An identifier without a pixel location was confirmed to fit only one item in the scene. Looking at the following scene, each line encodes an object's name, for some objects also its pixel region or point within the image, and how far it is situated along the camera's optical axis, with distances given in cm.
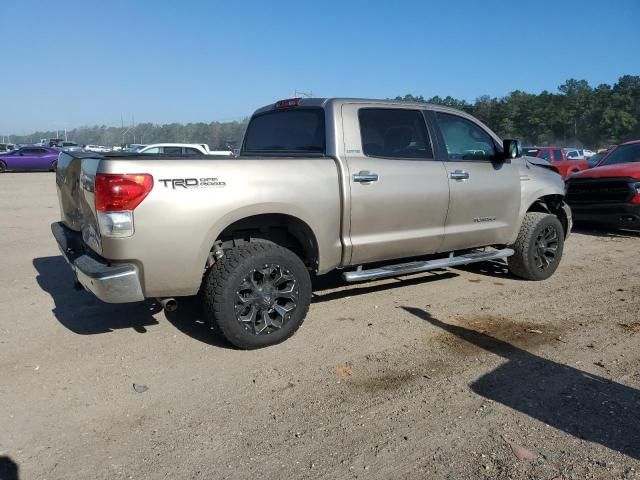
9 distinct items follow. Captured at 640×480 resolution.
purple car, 2881
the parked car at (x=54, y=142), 5010
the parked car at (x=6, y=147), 4746
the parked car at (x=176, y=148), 1828
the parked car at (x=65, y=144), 4661
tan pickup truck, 359
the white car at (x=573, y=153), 2524
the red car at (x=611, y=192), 899
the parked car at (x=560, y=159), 2016
